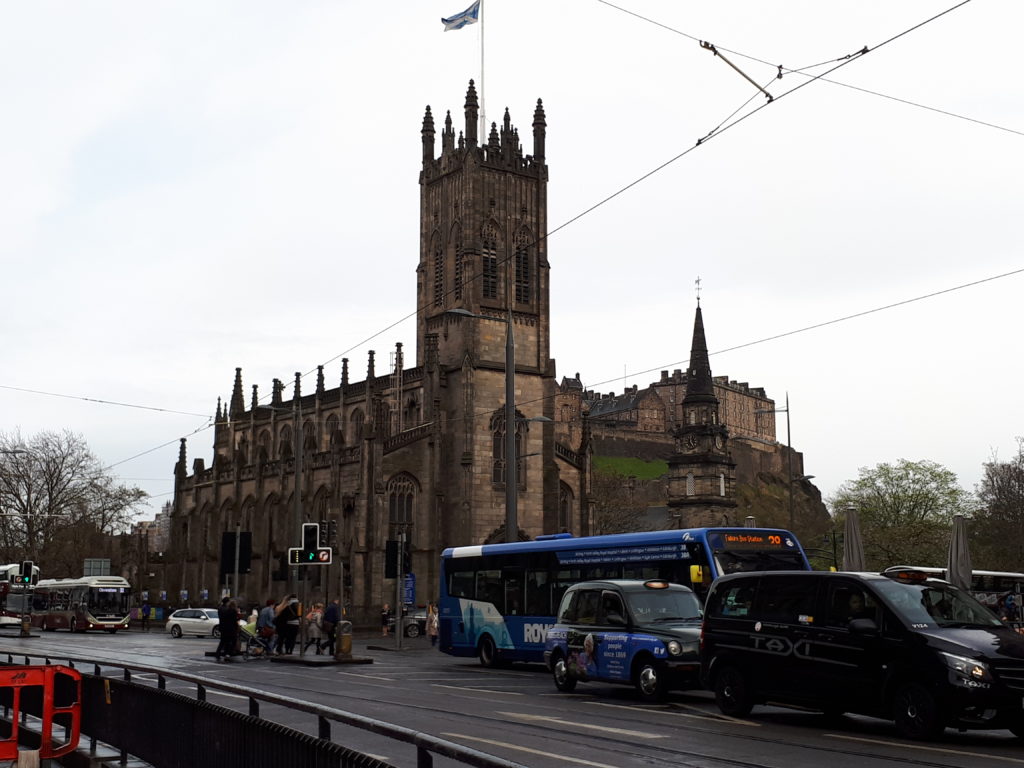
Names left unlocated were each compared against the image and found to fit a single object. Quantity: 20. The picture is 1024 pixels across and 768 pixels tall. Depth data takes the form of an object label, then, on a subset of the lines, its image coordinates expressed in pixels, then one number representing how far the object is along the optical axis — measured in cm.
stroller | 3006
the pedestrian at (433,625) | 3931
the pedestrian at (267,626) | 3131
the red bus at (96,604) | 5653
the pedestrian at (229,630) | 2866
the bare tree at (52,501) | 7588
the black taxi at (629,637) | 1738
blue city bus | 2119
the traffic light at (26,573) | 4467
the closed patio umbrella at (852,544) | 2384
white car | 4878
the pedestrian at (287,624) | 3044
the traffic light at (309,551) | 2866
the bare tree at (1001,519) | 6475
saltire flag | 4731
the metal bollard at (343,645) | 2698
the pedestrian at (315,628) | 3139
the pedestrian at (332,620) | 3244
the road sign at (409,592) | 5224
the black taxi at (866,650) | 1221
